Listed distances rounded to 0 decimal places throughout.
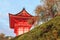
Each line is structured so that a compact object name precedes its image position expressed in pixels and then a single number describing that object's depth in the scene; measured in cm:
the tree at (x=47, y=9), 1364
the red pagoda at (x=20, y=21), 2314
